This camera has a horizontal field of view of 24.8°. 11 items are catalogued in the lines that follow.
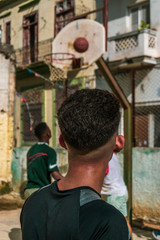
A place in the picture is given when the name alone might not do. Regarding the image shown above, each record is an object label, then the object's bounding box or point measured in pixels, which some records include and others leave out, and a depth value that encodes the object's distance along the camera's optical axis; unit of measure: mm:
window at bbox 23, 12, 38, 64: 16838
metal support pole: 5449
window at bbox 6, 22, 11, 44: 14213
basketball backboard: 8977
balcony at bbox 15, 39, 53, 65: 16016
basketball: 8906
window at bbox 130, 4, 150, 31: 13727
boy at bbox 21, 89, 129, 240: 1208
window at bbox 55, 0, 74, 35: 15555
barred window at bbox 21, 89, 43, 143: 16936
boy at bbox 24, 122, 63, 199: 4398
